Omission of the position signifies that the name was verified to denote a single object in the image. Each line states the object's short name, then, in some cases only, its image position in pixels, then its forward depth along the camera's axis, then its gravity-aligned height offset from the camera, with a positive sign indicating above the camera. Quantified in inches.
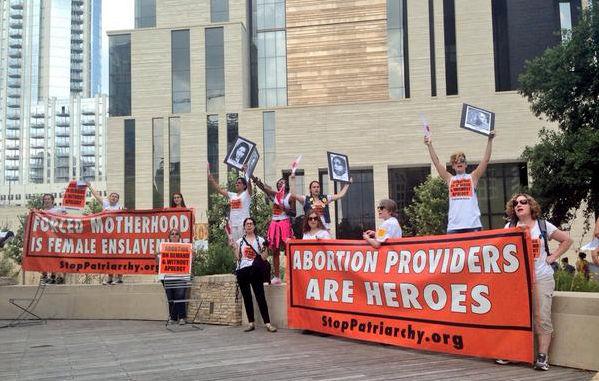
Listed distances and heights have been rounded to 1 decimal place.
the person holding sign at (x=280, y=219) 371.9 +5.3
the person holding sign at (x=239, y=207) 395.9 +14.2
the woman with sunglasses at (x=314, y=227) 342.3 -0.3
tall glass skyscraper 5634.8 +1216.3
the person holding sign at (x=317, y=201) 367.6 +16.4
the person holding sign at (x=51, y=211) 480.1 +17.2
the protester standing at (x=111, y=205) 466.9 +20.6
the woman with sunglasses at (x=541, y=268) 234.4 -18.7
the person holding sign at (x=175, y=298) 402.6 -47.6
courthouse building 1872.5 +479.2
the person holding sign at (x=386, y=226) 299.4 -0.5
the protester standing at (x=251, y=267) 352.8 -23.4
